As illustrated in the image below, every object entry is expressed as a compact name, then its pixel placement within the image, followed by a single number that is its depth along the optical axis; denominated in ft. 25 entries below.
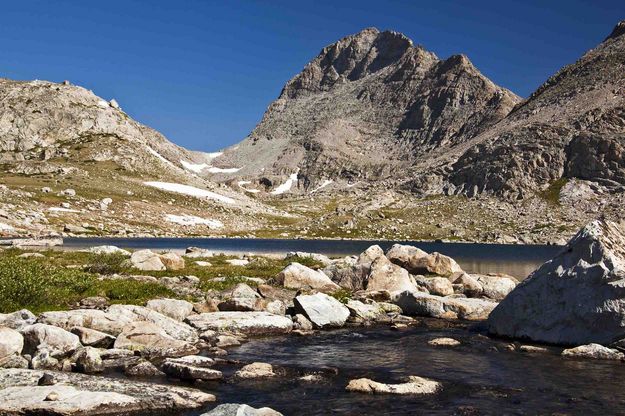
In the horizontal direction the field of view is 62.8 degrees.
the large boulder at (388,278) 132.46
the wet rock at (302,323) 96.02
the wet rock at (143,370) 62.52
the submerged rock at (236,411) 44.39
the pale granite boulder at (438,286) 134.62
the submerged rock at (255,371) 63.62
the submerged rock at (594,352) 73.77
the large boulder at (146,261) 149.89
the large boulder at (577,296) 77.87
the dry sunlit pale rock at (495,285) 136.87
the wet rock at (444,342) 84.43
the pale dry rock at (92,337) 70.13
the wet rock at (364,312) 105.81
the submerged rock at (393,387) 58.29
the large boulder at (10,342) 61.21
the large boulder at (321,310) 98.94
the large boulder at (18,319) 70.13
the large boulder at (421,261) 167.85
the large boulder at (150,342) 71.20
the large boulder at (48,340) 64.95
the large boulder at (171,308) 90.94
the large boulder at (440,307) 112.47
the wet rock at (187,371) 61.57
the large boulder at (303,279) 128.47
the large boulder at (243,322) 88.28
